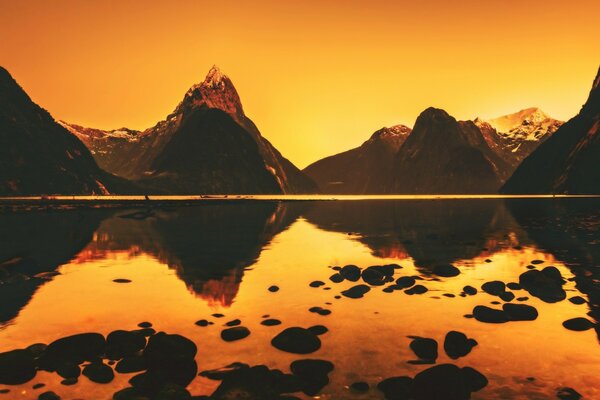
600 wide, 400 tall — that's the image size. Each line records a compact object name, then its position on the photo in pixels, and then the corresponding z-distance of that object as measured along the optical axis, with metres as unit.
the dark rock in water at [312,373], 12.27
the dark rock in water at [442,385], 11.41
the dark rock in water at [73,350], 13.86
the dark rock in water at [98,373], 12.59
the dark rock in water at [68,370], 12.88
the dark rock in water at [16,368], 12.66
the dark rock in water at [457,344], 15.08
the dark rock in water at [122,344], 14.55
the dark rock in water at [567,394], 11.87
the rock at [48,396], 11.49
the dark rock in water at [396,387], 11.70
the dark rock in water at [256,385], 11.21
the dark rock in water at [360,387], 12.11
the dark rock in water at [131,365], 13.27
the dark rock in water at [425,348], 14.63
